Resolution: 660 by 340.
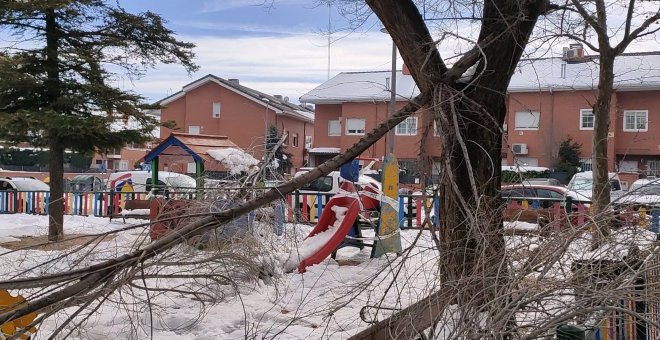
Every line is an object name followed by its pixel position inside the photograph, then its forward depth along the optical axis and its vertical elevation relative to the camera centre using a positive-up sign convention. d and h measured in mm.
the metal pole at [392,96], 5796 +695
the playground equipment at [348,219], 9688 -1072
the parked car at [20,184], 24391 -1375
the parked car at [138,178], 21722 -990
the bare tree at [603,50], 9953 +1928
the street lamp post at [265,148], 7861 +105
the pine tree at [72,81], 12797 +1531
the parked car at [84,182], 28069 -1525
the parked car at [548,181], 24000 -847
